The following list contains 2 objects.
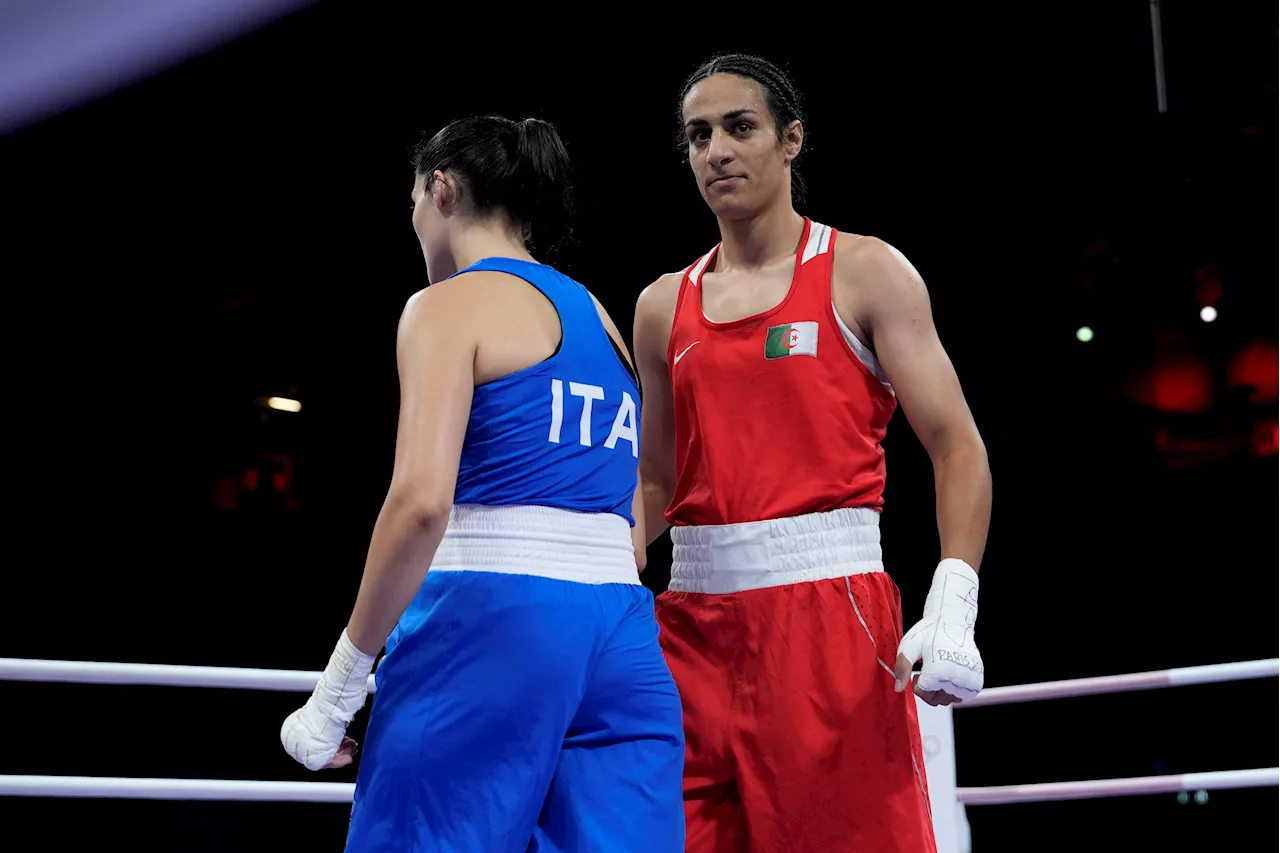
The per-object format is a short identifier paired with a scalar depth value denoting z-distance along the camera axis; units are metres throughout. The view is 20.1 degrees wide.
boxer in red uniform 4.98
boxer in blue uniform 4.67
